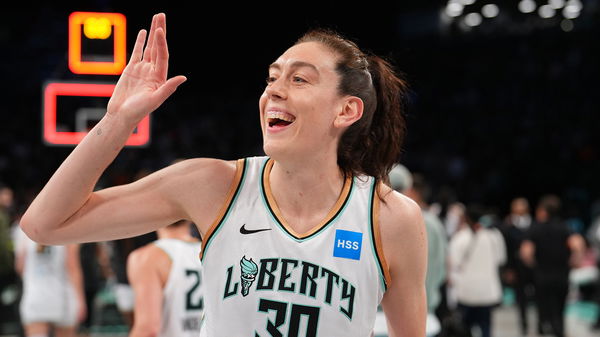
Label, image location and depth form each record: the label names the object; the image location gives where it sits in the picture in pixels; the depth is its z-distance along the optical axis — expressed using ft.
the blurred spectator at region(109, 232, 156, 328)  25.86
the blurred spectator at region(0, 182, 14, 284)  28.37
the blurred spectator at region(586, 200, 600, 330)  38.04
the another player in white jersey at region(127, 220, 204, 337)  13.39
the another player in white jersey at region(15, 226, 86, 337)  23.97
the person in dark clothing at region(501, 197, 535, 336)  36.52
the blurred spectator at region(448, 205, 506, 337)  29.09
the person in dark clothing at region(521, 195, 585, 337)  31.99
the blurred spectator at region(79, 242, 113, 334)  29.86
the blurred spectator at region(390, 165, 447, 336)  17.83
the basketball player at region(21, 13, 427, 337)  7.35
